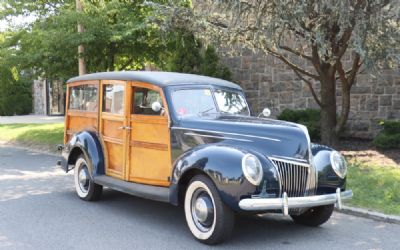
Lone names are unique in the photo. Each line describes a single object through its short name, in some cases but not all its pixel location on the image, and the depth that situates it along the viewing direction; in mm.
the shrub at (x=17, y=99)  31828
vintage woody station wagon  5188
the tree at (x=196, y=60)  15938
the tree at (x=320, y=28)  8325
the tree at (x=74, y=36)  13414
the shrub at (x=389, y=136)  11656
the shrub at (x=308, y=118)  13164
